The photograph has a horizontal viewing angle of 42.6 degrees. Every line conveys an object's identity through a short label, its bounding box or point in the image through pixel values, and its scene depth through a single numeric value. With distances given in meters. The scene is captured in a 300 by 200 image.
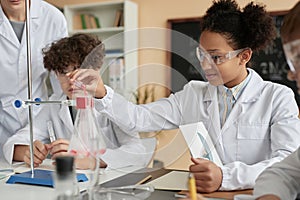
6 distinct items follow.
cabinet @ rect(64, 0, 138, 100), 3.35
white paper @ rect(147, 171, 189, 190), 0.98
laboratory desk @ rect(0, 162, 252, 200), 0.91
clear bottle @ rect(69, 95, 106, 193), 0.91
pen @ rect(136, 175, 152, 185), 1.01
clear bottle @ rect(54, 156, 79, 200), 0.54
